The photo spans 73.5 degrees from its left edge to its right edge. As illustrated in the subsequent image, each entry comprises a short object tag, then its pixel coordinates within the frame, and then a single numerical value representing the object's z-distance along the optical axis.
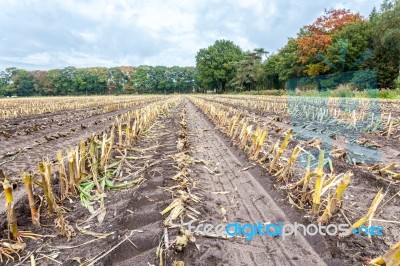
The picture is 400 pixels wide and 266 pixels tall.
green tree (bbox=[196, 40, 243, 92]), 60.53
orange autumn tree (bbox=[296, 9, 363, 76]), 31.37
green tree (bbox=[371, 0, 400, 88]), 26.52
